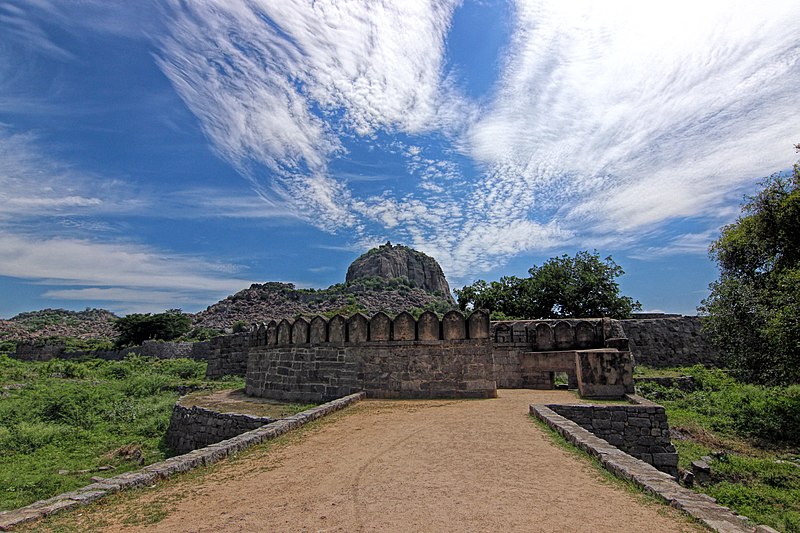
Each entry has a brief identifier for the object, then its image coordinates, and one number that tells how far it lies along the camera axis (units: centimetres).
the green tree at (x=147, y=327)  5141
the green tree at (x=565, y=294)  2695
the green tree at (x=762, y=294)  1167
